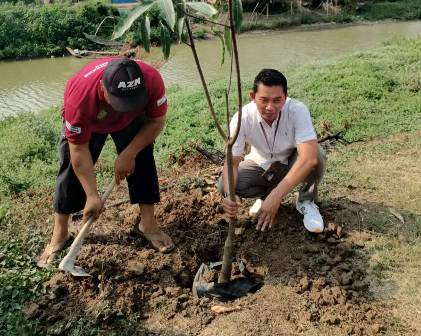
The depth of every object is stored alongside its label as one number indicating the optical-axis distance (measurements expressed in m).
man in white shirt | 2.75
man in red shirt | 2.39
